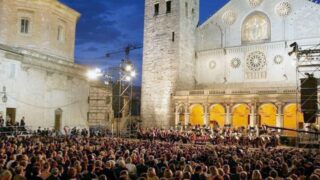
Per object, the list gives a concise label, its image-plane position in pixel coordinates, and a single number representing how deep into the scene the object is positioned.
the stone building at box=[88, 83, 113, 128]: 37.66
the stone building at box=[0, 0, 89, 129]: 25.86
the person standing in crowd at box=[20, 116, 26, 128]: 24.21
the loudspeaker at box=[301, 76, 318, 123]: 16.75
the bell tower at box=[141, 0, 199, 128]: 35.16
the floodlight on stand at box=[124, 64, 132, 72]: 26.70
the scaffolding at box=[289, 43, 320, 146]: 16.92
